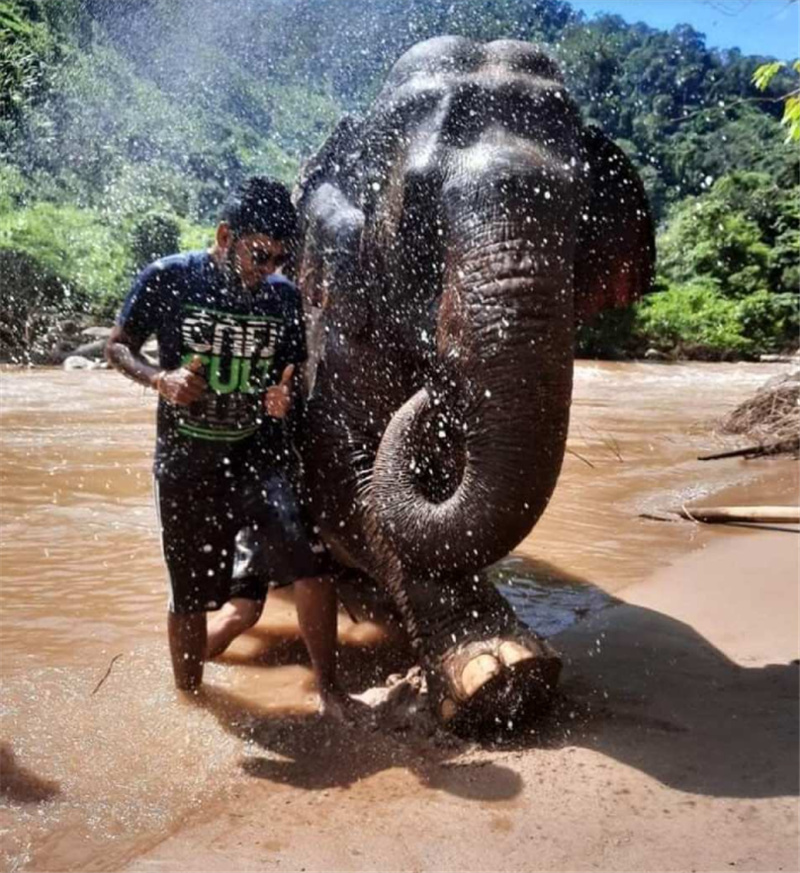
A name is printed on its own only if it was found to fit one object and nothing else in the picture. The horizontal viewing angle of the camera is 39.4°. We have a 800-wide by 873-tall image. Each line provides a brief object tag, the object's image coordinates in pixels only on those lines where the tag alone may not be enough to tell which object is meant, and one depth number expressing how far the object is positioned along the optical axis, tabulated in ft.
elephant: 9.77
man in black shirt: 10.02
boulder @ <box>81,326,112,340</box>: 53.31
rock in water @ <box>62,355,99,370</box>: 50.11
